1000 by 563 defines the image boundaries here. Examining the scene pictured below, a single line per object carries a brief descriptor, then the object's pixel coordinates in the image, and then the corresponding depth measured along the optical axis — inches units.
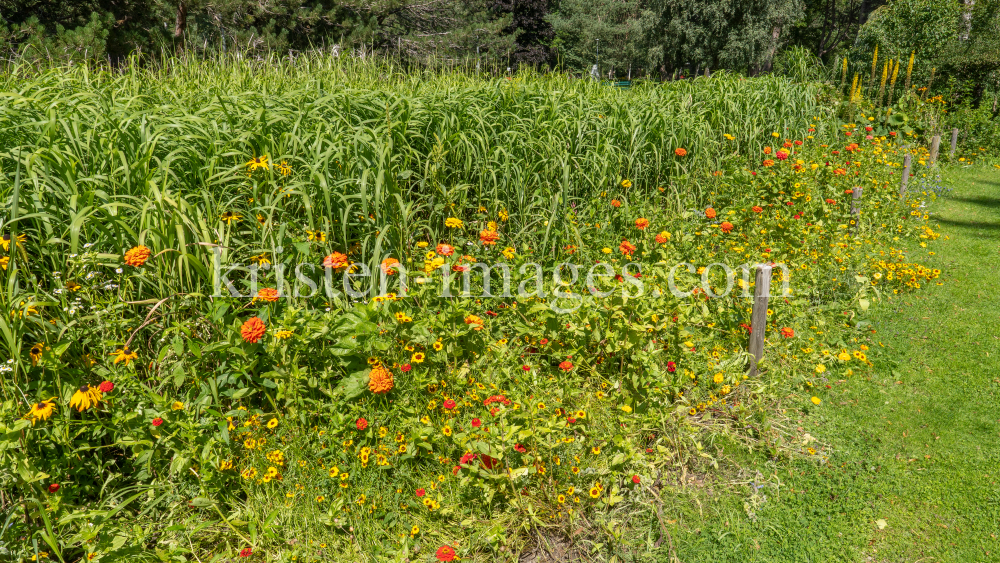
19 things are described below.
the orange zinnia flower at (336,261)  89.4
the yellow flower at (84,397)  70.0
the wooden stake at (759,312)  107.4
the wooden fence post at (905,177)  224.4
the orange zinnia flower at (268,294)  83.5
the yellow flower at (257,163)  103.3
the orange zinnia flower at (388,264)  89.6
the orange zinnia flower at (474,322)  85.7
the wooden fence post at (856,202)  177.9
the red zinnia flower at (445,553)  65.4
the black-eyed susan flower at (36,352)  75.0
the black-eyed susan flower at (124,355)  77.1
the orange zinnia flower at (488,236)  104.0
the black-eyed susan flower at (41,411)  67.2
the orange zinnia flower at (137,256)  80.4
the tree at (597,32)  1296.8
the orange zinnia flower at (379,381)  80.8
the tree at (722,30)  797.2
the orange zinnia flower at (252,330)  77.7
